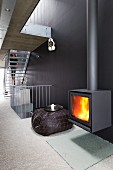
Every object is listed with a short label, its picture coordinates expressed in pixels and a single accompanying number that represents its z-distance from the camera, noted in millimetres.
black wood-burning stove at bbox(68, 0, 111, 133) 1673
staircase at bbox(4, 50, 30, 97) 5219
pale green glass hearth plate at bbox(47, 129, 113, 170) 1520
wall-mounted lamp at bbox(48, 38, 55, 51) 3325
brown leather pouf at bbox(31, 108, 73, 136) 2213
